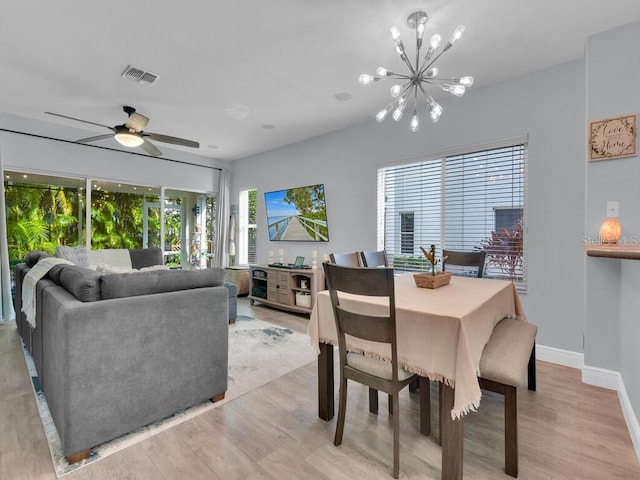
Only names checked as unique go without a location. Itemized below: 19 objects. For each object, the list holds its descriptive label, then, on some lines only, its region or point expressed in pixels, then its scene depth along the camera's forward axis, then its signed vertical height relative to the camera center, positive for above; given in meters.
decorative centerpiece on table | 2.07 -0.29
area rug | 1.70 -1.15
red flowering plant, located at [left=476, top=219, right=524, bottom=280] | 3.07 -0.14
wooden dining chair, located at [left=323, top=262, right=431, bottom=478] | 1.46 -0.50
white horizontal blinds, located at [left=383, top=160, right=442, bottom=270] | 3.63 +0.32
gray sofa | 1.57 -0.64
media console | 4.34 -0.75
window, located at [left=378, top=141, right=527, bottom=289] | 3.09 +0.33
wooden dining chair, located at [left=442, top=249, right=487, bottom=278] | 2.72 -0.20
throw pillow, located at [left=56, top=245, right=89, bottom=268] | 3.87 -0.23
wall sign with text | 2.27 +0.75
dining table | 1.36 -0.53
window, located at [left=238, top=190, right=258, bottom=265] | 6.16 +0.19
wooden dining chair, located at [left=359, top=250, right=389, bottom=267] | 2.64 -0.20
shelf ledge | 1.28 -0.07
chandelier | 1.89 +1.06
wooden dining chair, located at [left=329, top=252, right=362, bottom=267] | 2.19 -0.17
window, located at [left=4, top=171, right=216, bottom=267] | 4.33 +0.32
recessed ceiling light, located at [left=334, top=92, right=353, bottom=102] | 3.38 +1.56
